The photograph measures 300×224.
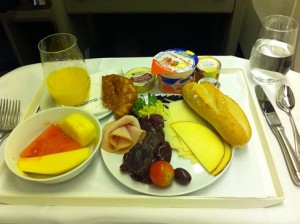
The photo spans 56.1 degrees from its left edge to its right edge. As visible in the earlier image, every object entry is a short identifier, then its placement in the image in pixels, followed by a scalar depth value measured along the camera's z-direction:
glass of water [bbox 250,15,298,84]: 0.86
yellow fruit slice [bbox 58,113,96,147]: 0.64
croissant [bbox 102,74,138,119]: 0.76
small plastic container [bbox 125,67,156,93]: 0.86
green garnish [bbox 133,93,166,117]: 0.75
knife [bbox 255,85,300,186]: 0.63
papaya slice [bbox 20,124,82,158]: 0.64
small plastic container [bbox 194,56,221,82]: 0.82
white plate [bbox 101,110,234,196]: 0.58
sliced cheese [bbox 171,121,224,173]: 0.63
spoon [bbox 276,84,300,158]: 0.78
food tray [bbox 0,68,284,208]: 0.58
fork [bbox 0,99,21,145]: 0.75
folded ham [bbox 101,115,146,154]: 0.67
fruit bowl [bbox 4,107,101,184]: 0.60
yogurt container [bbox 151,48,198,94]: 0.80
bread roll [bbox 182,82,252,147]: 0.65
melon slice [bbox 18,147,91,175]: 0.60
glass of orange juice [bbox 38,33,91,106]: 0.77
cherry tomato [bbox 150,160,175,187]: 0.57
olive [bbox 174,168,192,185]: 0.59
